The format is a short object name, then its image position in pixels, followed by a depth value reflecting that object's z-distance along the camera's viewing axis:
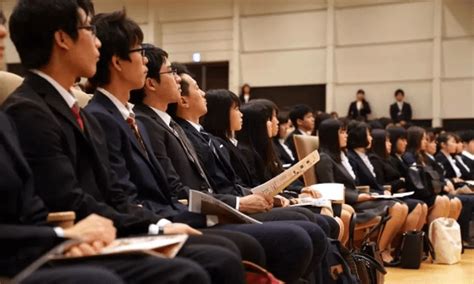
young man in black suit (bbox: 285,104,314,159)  7.04
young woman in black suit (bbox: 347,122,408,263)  5.98
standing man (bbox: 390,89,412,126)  13.51
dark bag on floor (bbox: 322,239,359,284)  3.39
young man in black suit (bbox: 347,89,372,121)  13.86
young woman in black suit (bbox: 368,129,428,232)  6.51
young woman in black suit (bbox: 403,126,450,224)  6.73
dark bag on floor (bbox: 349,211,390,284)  3.79
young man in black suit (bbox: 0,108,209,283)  1.76
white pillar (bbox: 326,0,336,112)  14.16
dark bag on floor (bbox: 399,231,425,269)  5.70
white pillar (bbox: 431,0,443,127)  13.20
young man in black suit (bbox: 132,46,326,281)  2.98
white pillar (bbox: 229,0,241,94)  14.97
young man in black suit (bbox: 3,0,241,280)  1.99
